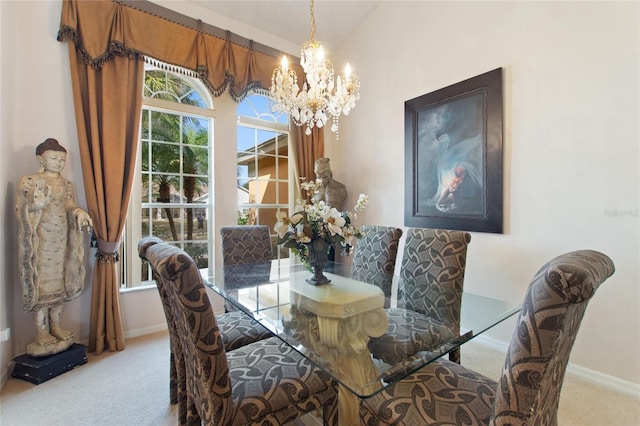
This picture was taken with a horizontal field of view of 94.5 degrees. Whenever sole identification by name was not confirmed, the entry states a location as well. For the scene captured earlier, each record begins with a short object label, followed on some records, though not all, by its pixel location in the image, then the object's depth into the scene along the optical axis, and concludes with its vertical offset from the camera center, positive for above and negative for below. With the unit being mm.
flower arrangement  1765 -121
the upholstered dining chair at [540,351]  730 -393
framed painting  2617 +485
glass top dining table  1125 -588
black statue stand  2123 -1143
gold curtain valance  2541 +1628
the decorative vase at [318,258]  1821 -325
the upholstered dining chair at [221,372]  1037 -729
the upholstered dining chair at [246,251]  2588 -410
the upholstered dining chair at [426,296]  1432 -590
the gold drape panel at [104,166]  2562 +391
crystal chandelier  2340 +940
